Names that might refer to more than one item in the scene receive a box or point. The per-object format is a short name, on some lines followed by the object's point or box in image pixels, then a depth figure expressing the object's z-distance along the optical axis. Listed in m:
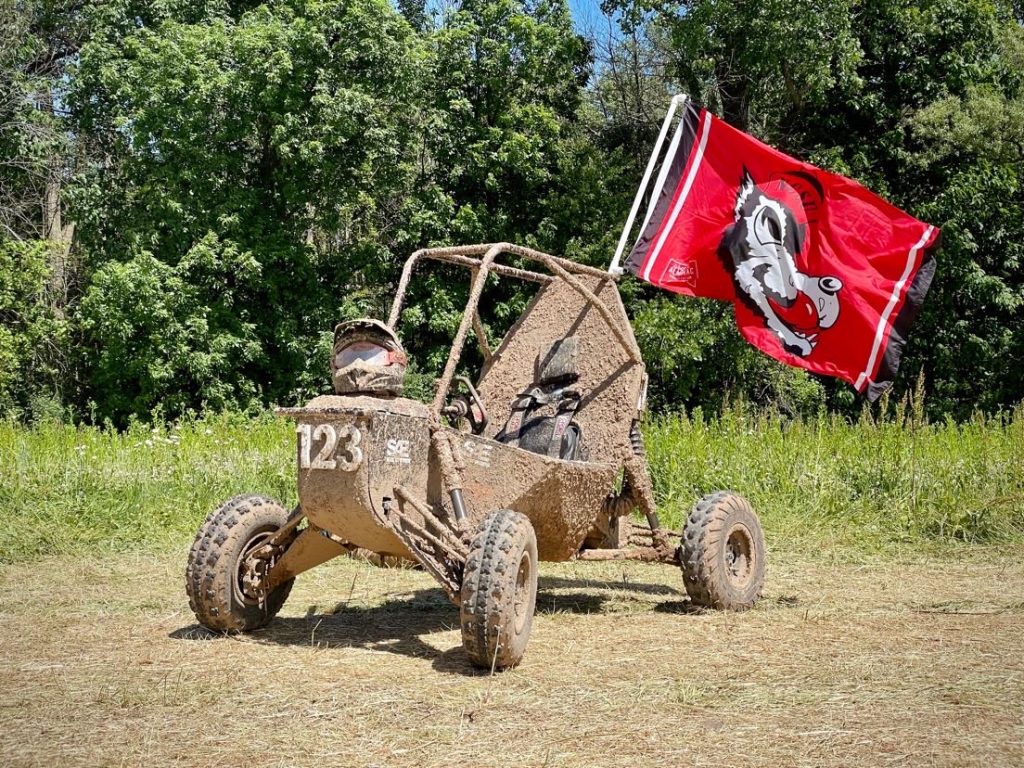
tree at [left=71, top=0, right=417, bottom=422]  21.30
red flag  7.97
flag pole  7.66
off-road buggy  5.57
